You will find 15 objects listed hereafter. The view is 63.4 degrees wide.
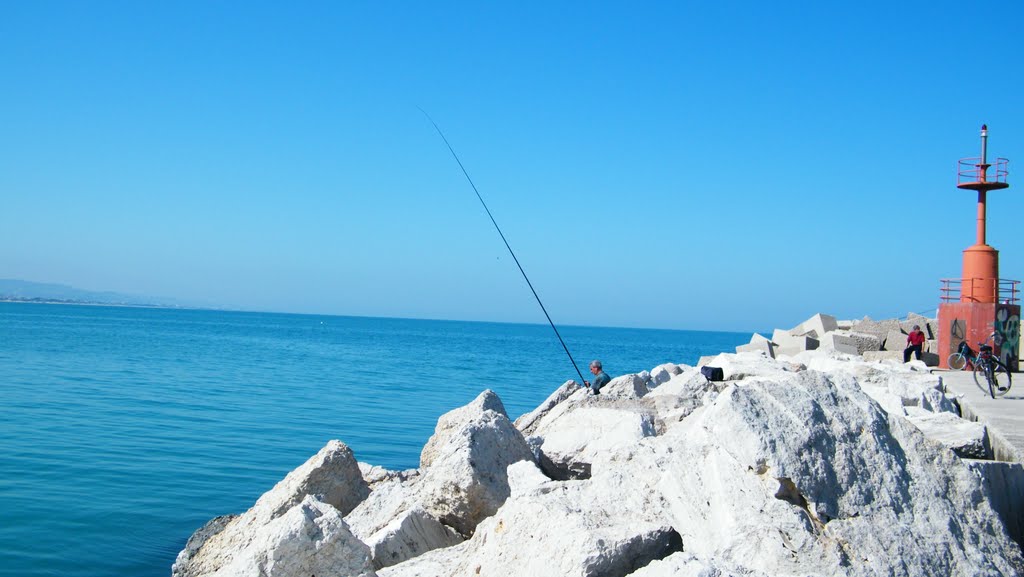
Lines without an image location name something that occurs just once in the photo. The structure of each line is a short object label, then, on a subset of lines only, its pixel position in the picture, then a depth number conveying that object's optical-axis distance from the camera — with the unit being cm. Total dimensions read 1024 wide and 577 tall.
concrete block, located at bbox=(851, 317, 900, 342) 2159
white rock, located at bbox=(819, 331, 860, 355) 1934
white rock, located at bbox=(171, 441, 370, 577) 583
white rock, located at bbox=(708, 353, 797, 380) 995
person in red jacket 1780
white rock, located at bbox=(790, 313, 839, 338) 2280
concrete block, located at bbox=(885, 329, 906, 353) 2075
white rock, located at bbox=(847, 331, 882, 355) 2024
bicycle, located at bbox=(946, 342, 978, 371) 1701
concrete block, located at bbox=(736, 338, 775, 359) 2122
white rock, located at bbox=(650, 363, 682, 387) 1208
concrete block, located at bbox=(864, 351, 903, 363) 1803
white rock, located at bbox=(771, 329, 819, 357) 2128
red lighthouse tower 1803
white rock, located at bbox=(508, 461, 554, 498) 452
